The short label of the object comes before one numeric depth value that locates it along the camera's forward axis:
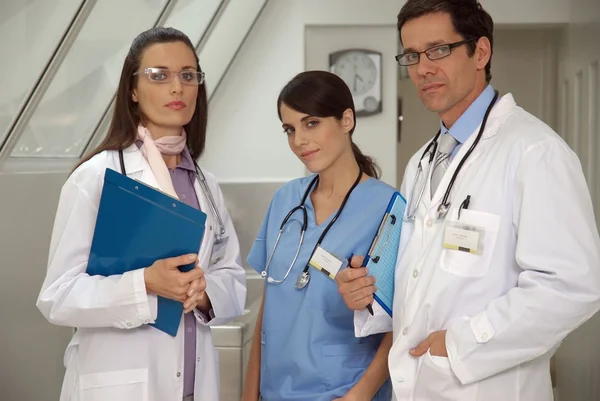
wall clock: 4.73
